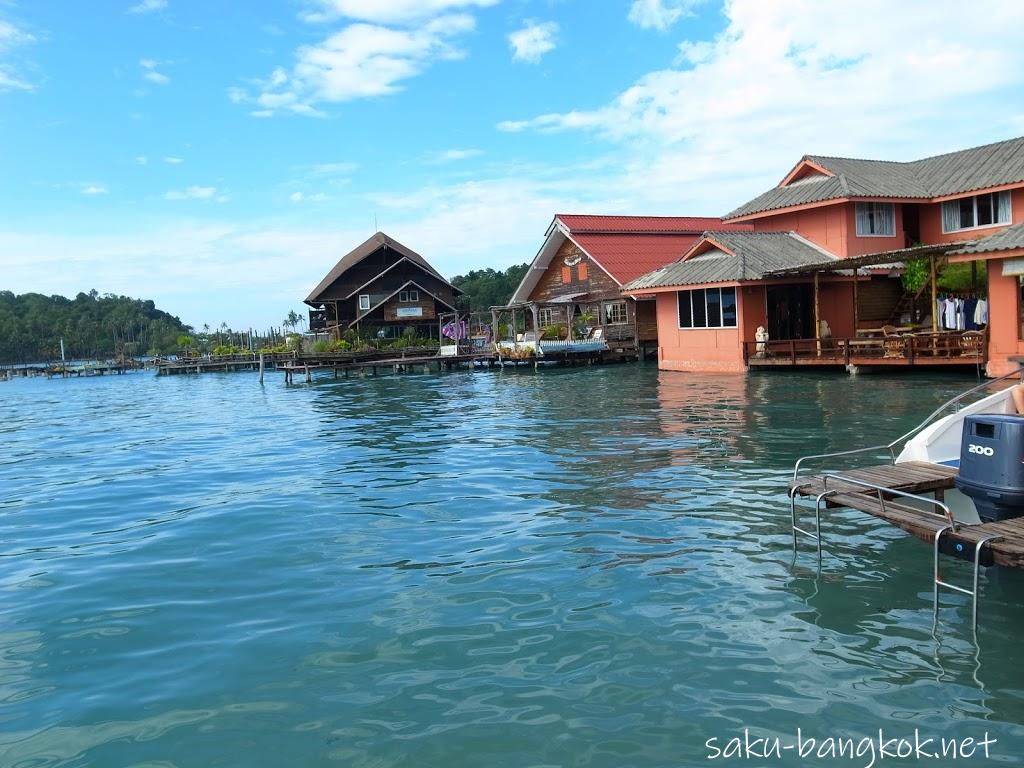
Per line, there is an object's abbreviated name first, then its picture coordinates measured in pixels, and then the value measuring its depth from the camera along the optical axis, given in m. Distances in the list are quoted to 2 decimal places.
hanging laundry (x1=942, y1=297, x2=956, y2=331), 26.00
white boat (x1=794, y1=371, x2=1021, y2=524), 8.81
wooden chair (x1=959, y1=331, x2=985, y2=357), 23.92
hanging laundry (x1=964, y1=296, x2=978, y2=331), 25.92
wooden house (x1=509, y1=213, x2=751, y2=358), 43.66
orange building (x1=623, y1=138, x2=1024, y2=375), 29.33
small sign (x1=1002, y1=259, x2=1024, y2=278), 21.75
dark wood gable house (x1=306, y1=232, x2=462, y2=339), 60.66
